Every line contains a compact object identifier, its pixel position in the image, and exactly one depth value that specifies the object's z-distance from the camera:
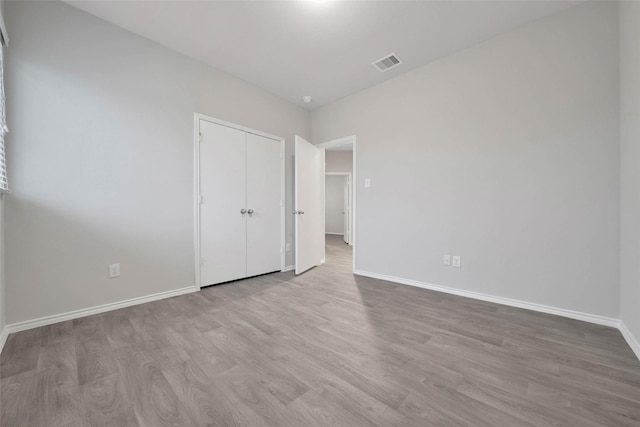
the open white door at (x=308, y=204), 3.49
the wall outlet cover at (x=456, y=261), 2.64
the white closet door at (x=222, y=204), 2.86
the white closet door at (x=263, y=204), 3.31
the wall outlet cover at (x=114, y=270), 2.22
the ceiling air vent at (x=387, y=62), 2.72
